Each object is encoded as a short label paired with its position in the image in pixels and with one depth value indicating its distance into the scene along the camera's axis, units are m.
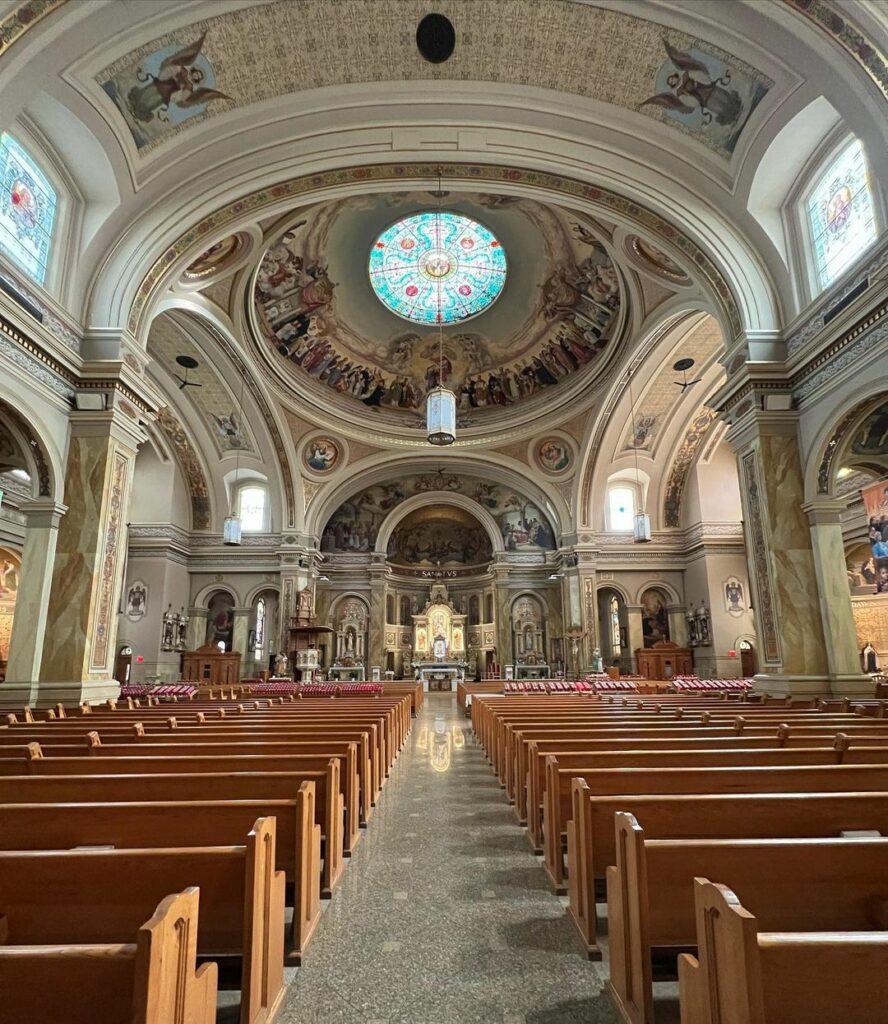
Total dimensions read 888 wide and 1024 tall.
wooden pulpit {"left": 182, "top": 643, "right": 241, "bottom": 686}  20.75
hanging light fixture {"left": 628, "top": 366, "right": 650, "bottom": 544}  17.64
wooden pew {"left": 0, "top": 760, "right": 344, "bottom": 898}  2.90
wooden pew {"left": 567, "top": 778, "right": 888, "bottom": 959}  2.45
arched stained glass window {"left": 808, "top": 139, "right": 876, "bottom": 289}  8.90
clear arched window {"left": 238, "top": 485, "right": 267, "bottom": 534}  22.92
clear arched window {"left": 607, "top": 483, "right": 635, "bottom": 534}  23.41
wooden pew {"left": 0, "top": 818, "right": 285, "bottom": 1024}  1.76
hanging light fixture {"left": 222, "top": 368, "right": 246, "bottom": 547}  16.88
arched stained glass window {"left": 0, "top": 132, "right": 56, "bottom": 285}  8.79
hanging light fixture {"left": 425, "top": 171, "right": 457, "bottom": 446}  12.58
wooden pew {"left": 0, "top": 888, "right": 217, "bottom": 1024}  1.15
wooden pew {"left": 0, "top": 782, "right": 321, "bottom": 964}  2.35
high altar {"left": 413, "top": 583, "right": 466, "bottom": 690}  27.14
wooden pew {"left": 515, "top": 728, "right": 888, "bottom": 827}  4.00
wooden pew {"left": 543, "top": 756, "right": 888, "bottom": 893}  2.94
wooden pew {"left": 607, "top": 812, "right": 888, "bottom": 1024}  1.86
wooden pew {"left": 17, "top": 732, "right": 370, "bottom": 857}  4.06
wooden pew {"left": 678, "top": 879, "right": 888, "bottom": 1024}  1.16
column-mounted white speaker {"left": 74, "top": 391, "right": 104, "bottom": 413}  9.77
